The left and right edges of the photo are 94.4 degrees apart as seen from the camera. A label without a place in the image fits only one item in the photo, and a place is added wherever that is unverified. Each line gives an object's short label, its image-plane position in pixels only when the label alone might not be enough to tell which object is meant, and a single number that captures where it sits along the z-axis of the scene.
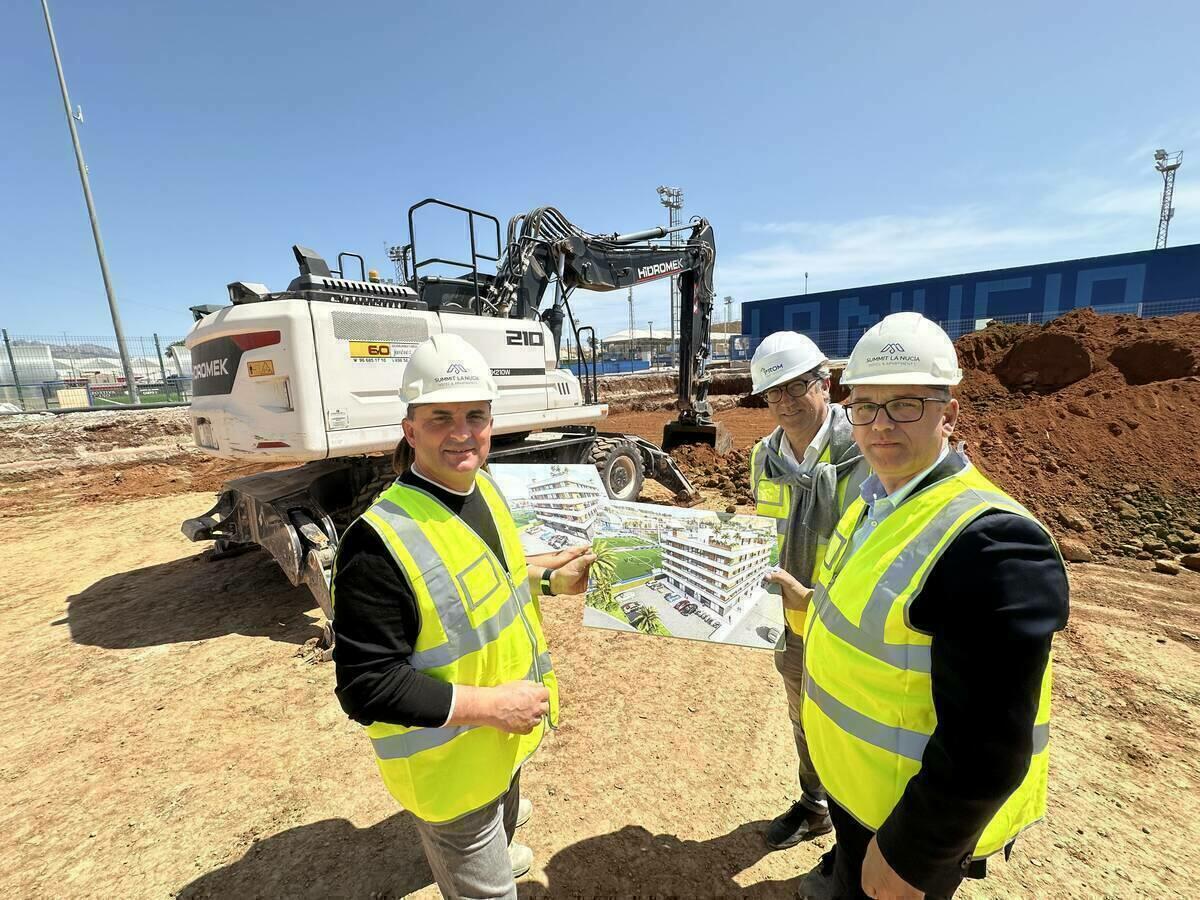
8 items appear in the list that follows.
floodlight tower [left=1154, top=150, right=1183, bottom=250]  40.06
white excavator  4.87
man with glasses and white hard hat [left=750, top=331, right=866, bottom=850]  2.49
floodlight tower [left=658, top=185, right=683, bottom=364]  41.50
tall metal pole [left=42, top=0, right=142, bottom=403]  14.80
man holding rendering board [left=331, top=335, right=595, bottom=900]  1.49
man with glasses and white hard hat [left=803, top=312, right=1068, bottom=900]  1.17
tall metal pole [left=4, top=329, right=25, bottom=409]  14.49
